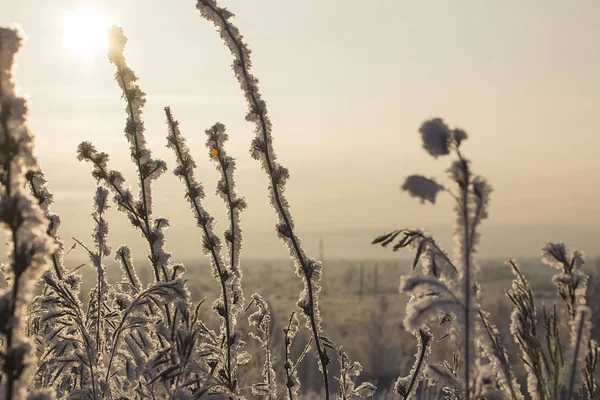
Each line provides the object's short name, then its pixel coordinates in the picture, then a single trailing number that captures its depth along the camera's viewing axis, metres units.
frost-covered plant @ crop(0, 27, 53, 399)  1.59
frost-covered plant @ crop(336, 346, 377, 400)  3.90
